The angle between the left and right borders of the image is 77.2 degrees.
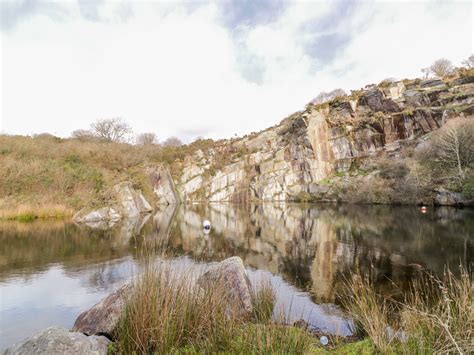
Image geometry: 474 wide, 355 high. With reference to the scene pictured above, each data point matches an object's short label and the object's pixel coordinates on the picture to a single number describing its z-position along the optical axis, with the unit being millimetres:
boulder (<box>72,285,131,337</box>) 5770
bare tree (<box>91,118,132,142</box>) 76000
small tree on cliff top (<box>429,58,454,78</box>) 71612
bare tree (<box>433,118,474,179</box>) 33531
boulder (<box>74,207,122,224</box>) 31192
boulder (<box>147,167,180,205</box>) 59562
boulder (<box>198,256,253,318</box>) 6438
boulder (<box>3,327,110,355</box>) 3855
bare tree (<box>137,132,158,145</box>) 88562
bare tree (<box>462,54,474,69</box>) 69875
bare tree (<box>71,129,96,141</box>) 64850
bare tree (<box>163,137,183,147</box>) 99000
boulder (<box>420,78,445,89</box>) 57016
